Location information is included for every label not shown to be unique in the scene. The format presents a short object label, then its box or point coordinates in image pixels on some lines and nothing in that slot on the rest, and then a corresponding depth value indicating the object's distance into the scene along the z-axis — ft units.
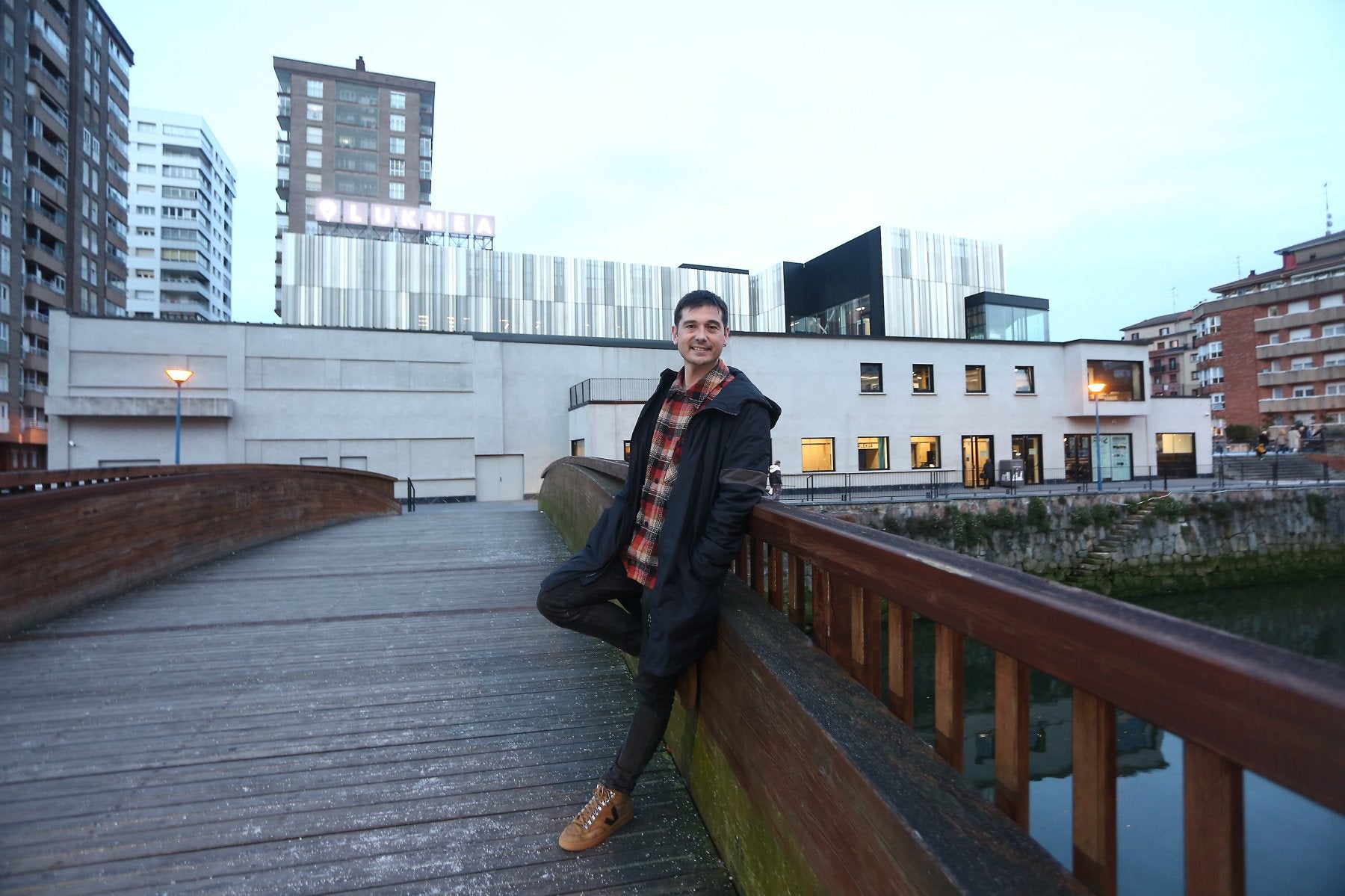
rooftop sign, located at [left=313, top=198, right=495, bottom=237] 156.76
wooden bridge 3.19
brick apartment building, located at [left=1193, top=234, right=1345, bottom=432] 167.63
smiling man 7.23
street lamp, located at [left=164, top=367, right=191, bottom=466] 55.62
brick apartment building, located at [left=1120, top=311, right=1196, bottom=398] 246.47
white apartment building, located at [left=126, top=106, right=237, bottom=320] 246.47
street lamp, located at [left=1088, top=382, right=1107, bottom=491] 85.36
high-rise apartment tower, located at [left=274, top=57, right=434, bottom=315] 198.90
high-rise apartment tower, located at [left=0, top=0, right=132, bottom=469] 131.03
